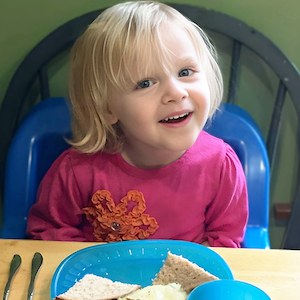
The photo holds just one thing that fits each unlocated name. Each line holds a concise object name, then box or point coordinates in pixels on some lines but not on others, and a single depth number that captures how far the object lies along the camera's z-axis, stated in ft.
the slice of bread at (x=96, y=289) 1.98
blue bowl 1.71
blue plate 2.22
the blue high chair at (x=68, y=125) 3.90
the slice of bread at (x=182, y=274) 2.03
